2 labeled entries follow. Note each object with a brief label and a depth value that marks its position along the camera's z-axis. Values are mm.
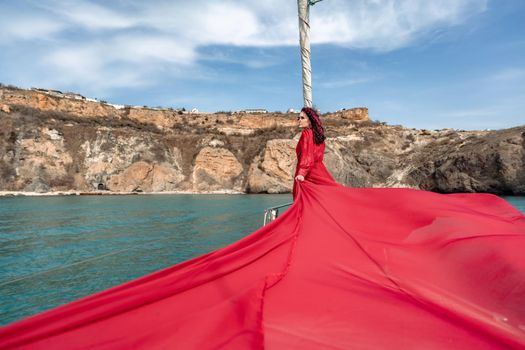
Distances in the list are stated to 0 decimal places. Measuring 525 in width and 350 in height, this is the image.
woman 4016
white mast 3832
